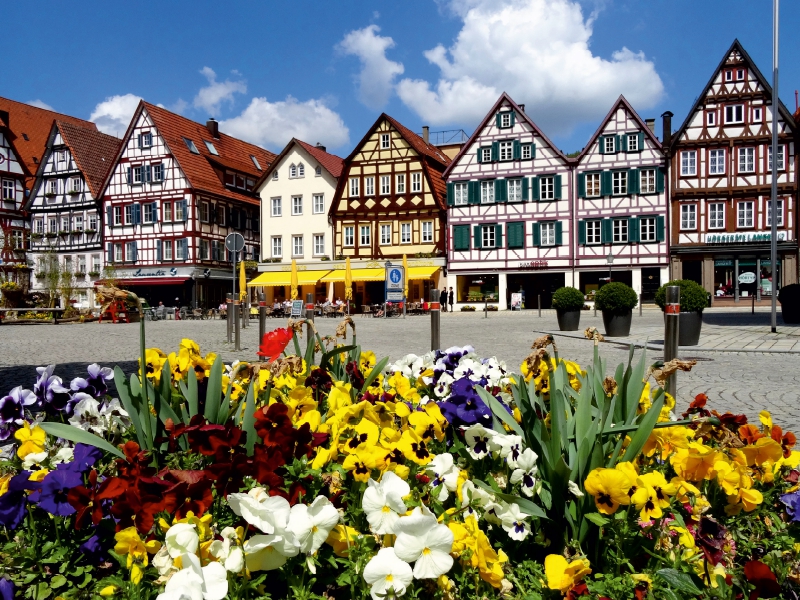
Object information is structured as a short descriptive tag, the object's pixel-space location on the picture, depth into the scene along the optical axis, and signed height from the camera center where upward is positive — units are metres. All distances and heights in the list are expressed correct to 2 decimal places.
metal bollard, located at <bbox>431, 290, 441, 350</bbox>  8.63 -0.42
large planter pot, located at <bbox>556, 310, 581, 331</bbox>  17.92 -0.76
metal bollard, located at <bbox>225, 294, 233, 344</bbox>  14.65 -0.38
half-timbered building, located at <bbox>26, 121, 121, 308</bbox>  44.22 +5.84
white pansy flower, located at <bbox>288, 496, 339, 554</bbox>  1.57 -0.52
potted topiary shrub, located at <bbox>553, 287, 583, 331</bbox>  17.80 -0.42
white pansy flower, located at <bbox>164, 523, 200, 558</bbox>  1.52 -0.54
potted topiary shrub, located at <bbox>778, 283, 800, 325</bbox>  18.31 -0.42
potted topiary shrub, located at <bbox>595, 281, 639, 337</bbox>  15.30 -0.38
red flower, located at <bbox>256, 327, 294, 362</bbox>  3.75 -0.27
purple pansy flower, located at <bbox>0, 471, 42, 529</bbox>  1.98 -0.59
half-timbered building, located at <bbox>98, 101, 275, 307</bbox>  41.53 +4.91
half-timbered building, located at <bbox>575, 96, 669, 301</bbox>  35.91 +4.40
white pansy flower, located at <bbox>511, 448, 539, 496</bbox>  2.04 -0.54
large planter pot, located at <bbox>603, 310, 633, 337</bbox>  15.42 -0.78
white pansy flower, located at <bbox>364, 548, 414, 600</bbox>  1.50 -0.61
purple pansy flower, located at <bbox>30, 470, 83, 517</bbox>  1.94 -0.56
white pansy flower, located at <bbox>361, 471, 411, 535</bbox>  1.59 -0.49
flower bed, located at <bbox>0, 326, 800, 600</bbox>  1.61 -0.58
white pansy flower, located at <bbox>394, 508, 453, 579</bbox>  1.51 -0.55
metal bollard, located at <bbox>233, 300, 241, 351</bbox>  13.60 -0.61
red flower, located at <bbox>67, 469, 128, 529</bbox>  1.77 -0.53
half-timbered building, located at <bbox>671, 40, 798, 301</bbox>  34.66 +5.14
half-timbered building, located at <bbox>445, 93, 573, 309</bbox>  37.38 +4.27
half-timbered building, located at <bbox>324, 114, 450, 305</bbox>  39.59 +4.84
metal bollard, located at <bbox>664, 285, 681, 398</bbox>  5.66 -0.34
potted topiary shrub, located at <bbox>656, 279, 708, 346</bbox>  12.84 -0.47
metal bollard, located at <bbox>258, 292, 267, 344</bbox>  11.75 -0.33
